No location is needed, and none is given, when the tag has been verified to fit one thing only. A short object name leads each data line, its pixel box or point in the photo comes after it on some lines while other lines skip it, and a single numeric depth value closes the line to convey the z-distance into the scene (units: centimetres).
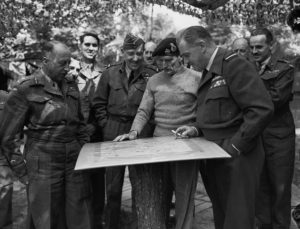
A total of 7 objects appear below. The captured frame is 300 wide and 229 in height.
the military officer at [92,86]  428
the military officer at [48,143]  327
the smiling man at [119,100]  403
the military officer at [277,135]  384
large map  249
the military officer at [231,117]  283
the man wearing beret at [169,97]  351
